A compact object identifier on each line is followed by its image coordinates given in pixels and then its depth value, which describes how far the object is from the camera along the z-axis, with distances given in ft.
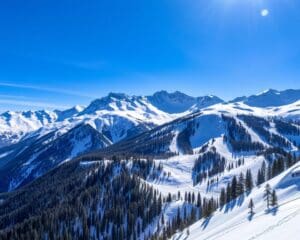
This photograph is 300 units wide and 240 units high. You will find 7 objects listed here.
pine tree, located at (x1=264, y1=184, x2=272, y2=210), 271.61
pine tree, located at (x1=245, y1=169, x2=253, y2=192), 432.66
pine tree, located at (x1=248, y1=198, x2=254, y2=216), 267.35
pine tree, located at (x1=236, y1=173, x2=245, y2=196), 413.69
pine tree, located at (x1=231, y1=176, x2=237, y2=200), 414.08
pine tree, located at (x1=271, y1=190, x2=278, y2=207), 267.59
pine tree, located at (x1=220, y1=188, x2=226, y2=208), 435.61
